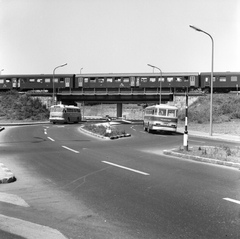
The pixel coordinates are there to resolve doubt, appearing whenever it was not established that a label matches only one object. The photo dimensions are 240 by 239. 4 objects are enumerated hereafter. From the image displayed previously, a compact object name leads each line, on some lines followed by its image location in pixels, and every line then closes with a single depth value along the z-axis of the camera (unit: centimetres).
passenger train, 5209
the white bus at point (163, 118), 2703
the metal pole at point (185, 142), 1307
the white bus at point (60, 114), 4119
